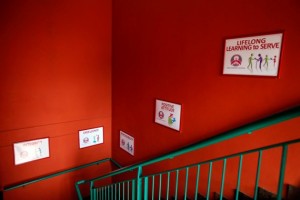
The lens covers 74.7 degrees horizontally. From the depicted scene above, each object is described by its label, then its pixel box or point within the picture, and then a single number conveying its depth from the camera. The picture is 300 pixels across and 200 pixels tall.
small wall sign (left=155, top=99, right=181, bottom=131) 2.40
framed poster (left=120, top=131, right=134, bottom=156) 3.37
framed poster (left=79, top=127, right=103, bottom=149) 3.60
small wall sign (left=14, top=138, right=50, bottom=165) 3.01
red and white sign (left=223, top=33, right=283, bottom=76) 1.56
